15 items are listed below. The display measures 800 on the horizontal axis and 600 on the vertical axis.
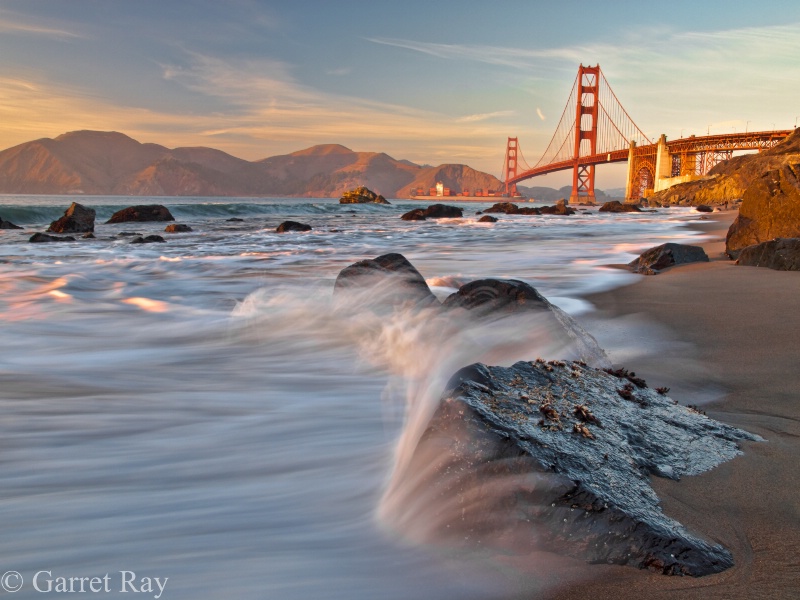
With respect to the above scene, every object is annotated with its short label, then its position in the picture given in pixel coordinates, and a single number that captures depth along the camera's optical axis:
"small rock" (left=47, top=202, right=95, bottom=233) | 13.38
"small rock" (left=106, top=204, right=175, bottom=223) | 18.38
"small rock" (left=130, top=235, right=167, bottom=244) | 11.02
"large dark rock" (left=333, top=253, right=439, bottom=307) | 3.48
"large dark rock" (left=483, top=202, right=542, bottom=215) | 26.73
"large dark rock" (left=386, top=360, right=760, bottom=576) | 1.09
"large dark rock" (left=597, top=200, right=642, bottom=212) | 29.04
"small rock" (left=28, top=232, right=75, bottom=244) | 10.88
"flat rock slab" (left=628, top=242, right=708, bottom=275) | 5.82
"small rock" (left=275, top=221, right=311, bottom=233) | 14.82
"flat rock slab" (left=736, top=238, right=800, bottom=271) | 4.90
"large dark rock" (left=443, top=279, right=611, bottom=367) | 2.30
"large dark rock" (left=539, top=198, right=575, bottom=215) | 26.42
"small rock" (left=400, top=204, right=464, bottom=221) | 21.91
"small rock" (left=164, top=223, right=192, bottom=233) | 14.29
